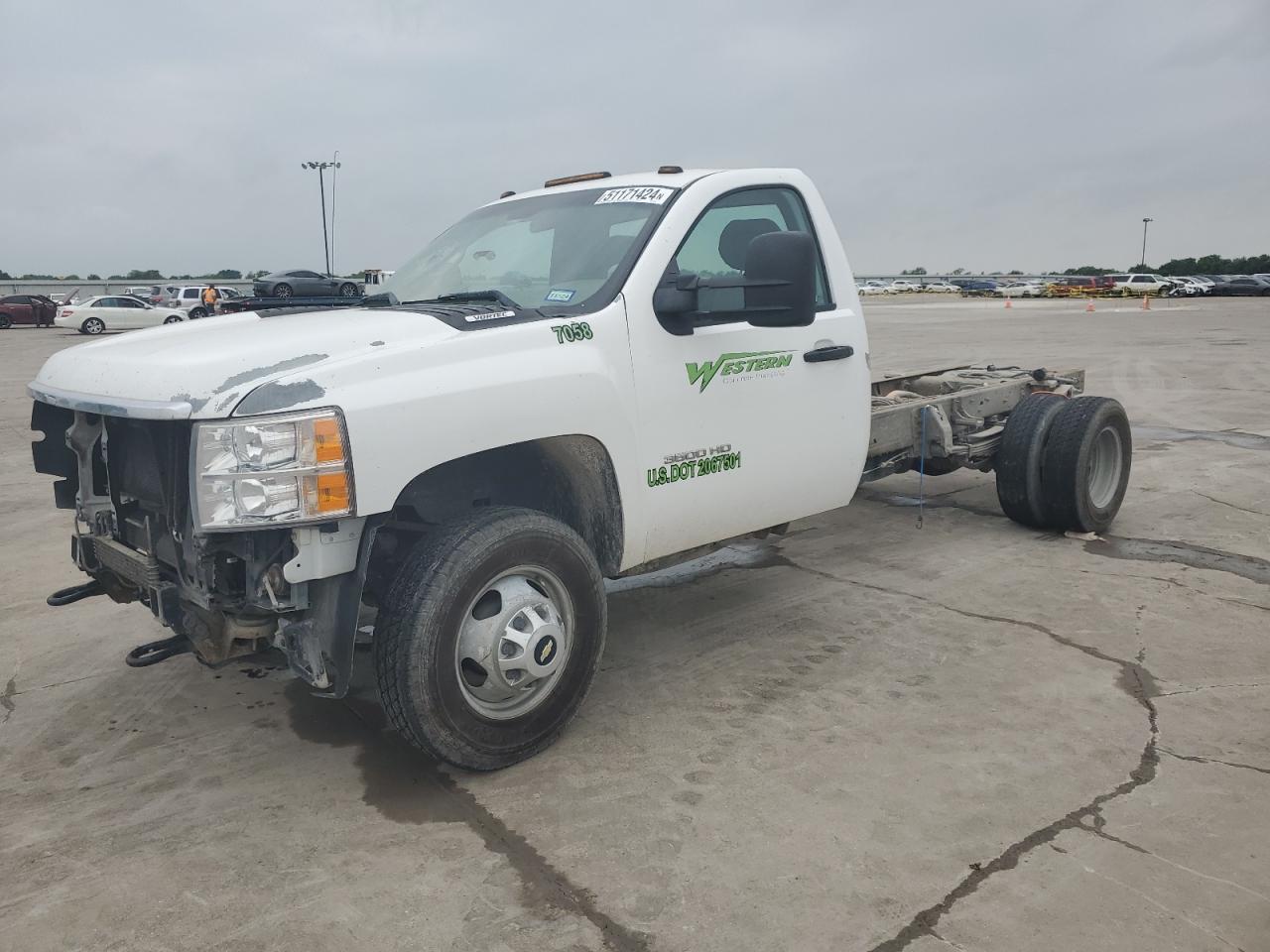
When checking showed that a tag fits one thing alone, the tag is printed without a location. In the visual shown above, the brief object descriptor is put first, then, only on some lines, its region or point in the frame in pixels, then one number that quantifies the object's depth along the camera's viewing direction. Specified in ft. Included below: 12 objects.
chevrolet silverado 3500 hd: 9.77
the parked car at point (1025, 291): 211.20
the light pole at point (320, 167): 129.04
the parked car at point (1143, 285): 187.21
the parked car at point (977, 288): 232.53
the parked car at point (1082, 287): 197.16
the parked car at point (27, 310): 127.24
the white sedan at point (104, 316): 117.39
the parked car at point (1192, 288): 178.70
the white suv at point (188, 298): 134.93
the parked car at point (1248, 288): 172.45
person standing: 114.30
